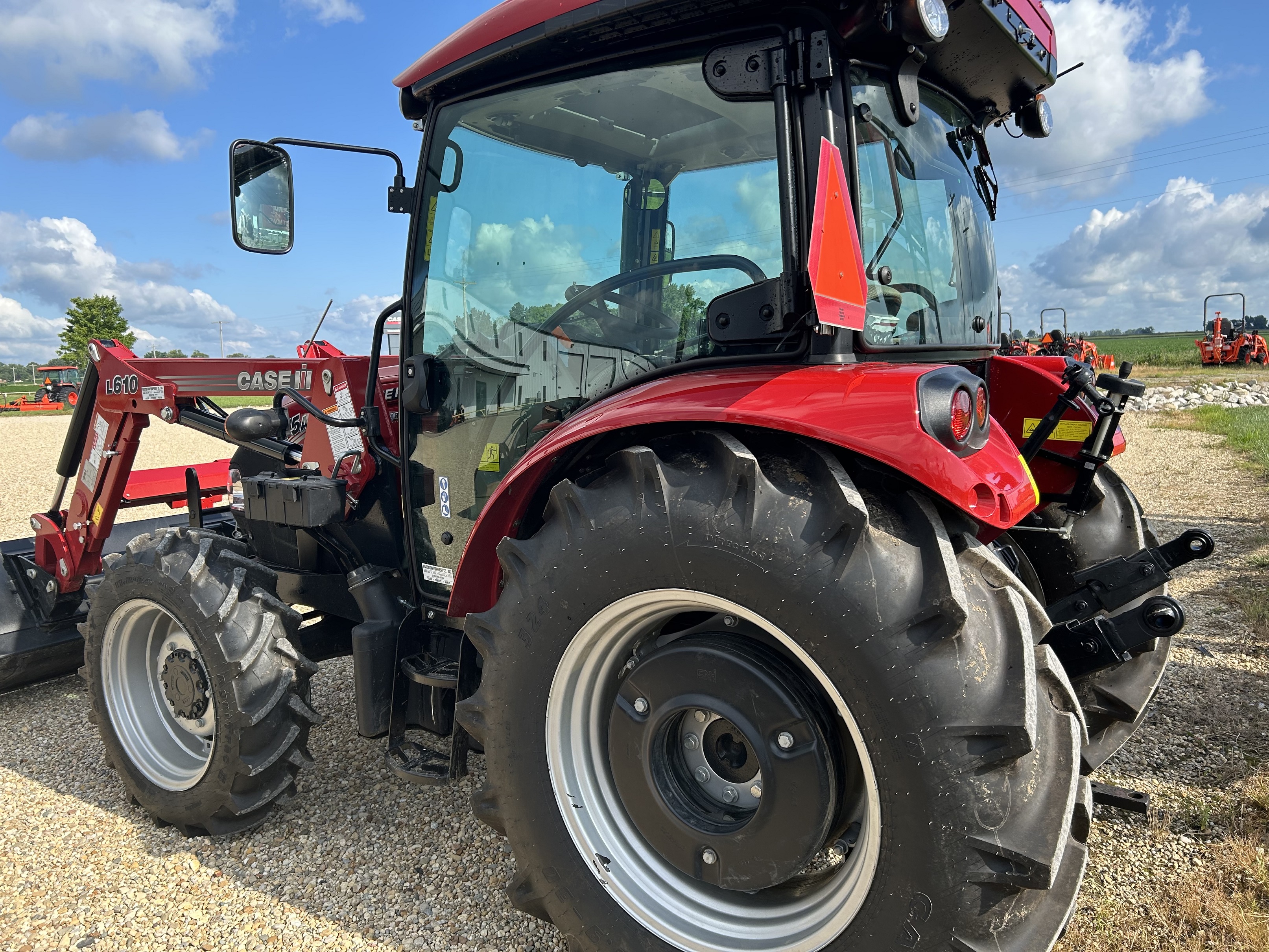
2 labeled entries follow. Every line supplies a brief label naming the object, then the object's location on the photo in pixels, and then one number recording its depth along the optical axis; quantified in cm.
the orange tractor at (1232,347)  3005
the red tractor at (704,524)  161
